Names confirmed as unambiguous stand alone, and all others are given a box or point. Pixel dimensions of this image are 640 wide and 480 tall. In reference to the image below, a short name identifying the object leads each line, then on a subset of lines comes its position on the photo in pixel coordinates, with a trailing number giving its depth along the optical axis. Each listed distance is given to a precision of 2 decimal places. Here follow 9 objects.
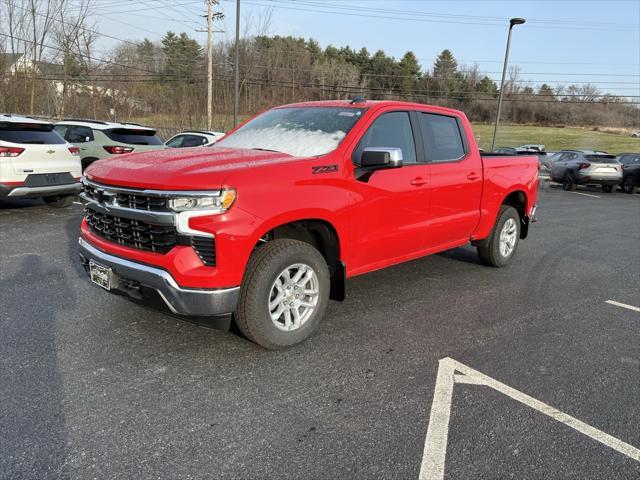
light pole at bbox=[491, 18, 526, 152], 21.08
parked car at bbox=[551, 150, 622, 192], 19.19
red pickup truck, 3.11
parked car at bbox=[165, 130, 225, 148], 13.53
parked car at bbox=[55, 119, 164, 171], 10.62
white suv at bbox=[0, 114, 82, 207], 7.70
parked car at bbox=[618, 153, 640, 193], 19.86
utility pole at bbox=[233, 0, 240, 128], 20.99
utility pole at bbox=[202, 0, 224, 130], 25.30
